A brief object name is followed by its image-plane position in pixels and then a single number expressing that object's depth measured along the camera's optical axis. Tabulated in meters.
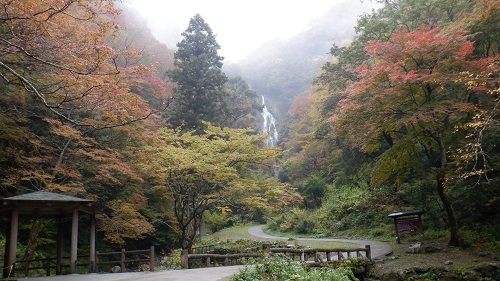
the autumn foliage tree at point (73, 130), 6.30
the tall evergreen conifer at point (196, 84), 22.44
